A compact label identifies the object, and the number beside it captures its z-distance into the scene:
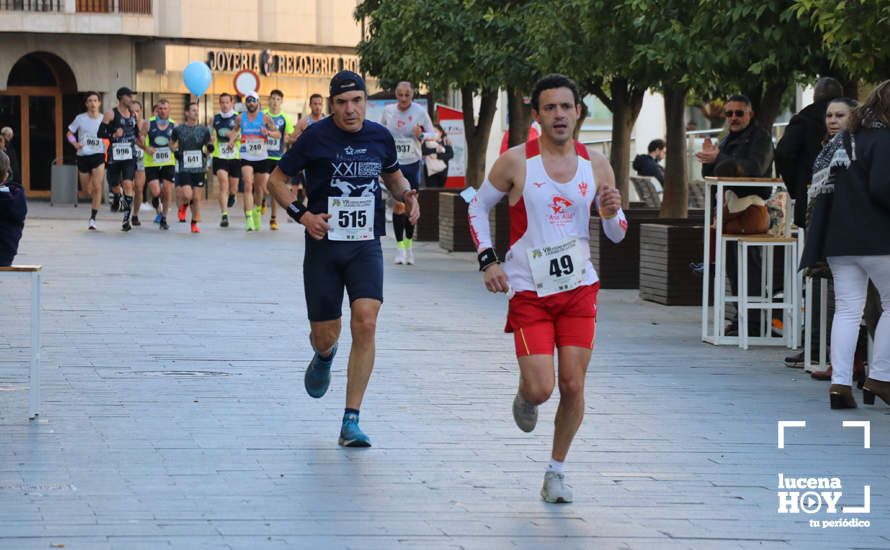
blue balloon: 43.53
